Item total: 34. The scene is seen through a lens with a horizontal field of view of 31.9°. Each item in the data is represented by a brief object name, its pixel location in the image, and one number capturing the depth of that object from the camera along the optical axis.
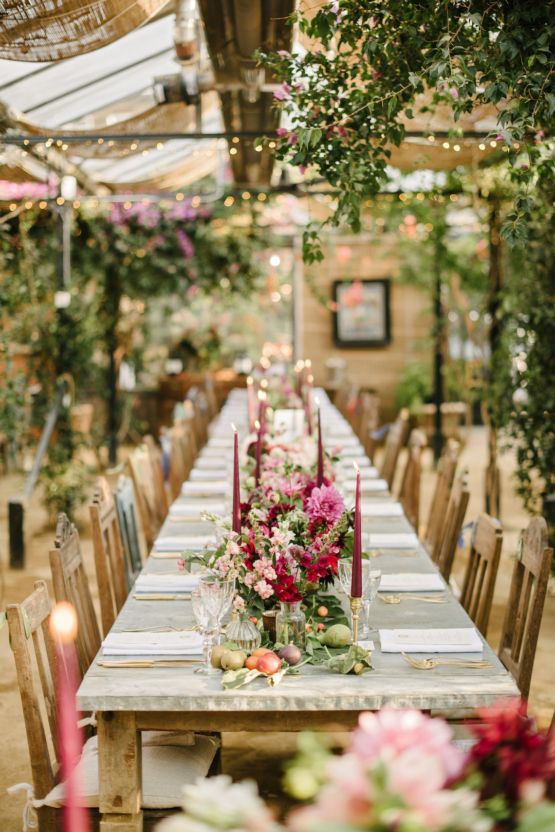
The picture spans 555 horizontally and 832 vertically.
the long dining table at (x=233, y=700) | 2.19
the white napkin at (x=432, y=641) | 2.47
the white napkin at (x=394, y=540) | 3.73
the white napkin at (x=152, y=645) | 2.47
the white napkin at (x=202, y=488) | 4.84
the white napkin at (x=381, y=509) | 4.35
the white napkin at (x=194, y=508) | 4.33
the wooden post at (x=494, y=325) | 6.96
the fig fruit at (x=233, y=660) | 2.30
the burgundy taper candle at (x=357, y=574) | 2.28
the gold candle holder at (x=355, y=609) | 2.35
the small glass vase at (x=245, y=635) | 2.38
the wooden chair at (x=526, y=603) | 2.73
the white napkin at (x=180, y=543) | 3.69
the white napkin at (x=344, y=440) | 6.62
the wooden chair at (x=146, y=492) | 4.65
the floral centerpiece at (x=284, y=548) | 2.42
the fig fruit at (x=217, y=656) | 2.34
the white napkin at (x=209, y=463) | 5.60
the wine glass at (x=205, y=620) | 2.37
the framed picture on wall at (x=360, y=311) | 13.21
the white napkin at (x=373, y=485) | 4.99
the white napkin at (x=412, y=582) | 3.09
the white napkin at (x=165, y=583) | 3.11
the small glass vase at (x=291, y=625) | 2.47
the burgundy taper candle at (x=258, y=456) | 3.08
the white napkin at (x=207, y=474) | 5.24
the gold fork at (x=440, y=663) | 2.35
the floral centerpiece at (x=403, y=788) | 1.00
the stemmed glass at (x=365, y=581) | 2.51
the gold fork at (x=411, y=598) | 2.96
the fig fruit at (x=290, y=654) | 2.35
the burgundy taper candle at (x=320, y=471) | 2.82
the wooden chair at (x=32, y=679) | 2.30
